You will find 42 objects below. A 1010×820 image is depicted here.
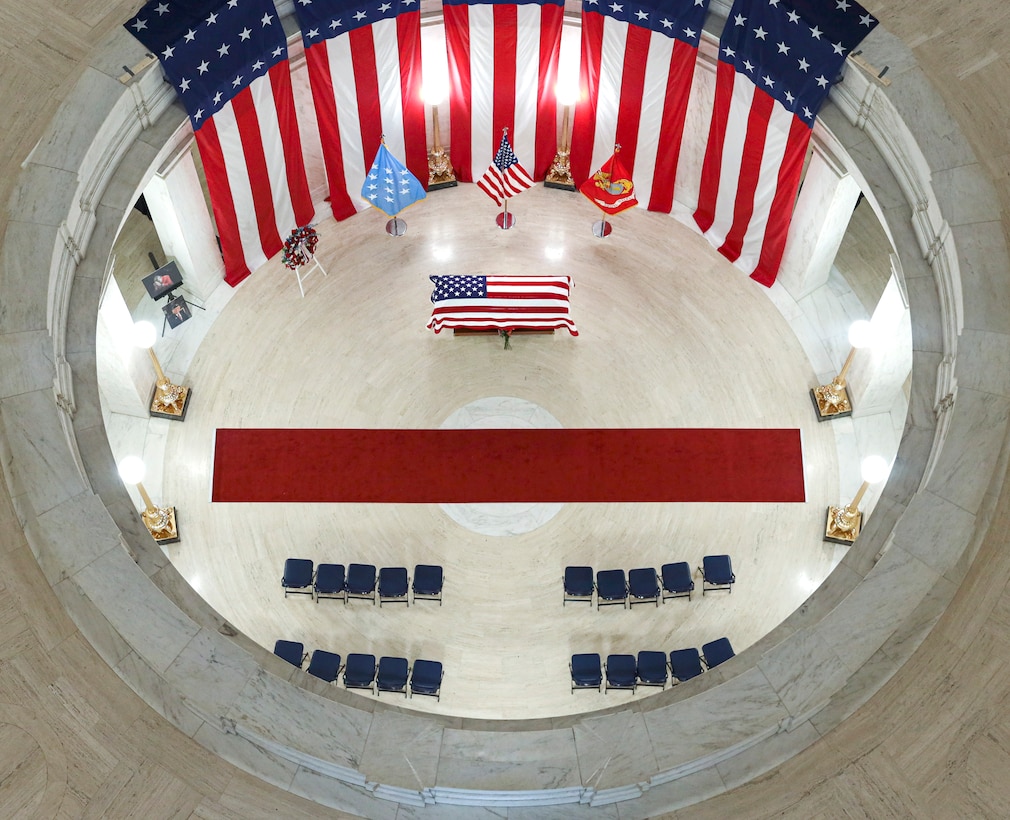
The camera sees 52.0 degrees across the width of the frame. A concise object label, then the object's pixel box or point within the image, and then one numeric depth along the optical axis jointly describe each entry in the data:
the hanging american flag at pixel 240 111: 20.48
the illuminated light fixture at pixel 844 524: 22.28
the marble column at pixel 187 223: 22.36
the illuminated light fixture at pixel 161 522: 22.19
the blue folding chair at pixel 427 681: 20.67
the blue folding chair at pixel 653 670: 20.83
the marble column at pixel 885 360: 21.56
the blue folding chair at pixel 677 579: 21.84
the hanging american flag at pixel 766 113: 20.44
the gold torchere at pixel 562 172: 26.70
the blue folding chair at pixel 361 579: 21.75
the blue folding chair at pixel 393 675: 20.73
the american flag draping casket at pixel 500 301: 23.34
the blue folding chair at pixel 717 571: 21.80
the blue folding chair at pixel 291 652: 20.86
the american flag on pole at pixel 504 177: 24.55
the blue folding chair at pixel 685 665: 20.77
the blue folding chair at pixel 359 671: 20.75
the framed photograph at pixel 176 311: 24.45
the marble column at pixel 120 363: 21.70
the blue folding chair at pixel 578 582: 21.77
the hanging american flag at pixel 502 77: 23.66
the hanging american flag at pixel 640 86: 22.52
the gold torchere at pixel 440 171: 26.86
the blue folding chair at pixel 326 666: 20.73
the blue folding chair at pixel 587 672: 20.89
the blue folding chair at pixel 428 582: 21.70
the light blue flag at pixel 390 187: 24.06
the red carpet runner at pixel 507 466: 23.14
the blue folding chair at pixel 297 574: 21.77
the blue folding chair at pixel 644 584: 21.73
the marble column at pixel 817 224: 22.48
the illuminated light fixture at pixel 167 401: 23.59
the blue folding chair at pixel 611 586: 21.72
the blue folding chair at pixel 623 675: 20.92
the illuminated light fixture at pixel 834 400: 23.73
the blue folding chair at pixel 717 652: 20.83
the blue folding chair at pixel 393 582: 21.64
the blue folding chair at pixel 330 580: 21.73
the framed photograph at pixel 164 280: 23.72
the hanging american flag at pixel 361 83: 22.55
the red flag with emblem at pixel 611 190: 24.80
